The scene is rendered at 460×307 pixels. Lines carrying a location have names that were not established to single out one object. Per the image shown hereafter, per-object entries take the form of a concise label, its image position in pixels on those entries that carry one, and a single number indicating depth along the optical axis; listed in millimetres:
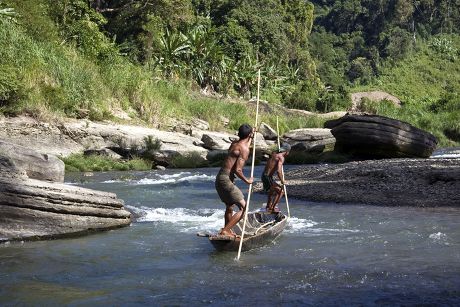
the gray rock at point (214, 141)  31547
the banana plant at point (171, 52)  48844
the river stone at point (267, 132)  38312
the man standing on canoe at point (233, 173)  9680
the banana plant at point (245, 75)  59041
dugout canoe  9508
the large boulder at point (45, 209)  10242
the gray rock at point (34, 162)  11266
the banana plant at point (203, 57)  53469
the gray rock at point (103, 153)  26188
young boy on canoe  12703
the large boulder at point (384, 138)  26438
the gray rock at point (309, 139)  31266
